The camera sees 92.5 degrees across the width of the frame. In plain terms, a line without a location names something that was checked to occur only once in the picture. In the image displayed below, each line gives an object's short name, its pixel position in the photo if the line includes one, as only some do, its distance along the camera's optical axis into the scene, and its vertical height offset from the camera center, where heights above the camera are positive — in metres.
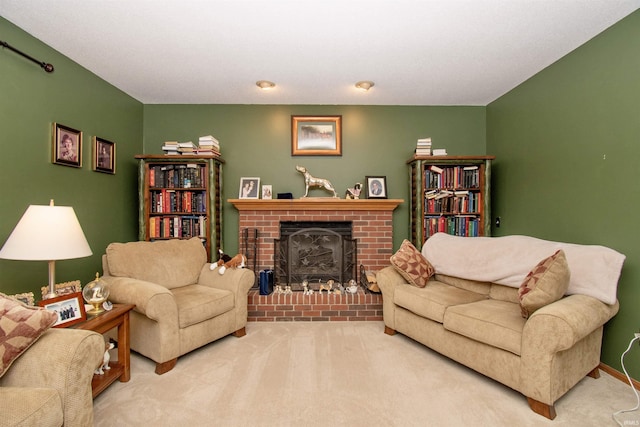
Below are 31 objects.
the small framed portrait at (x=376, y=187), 3.72 +0.36
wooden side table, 1.79 -0.79
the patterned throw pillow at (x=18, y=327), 1.23 -0.46
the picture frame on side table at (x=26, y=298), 1.87 -0.50
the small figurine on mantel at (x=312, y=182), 3.62 +0.41
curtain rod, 2.08 +1.17
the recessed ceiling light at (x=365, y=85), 3.11 +1.36
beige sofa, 1.70 -0.66
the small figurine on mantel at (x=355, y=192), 3.63 +0.29
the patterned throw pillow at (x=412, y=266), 2.72 -0.45
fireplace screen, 3.63 -0.45
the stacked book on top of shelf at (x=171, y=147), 3.47 +0.79
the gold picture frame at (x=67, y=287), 2.17 -0.52
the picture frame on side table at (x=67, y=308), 1.67 -0.51
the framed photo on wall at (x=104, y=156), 2.93 +0.61
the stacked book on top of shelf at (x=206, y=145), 3.49 +0.82
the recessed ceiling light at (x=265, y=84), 3.11 +1.36
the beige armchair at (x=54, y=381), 1.13 -0.67
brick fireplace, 3.51 -0.02
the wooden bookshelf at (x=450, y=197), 3.54 +0.22
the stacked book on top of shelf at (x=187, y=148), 3.47 +0.78
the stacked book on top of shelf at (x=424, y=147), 3.56 +0.81
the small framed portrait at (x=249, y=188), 3.68 +0.34
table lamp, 1.68 -0.12
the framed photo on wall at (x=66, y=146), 2.48 +0.60
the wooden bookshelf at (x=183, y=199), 3.46 +0.20
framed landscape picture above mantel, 3.79 +1.00
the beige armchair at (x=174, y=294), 2.13 -0.63
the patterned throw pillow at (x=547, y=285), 1.81 -0.42
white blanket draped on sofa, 1.96 -0.34
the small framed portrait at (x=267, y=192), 3.69 +0.30
